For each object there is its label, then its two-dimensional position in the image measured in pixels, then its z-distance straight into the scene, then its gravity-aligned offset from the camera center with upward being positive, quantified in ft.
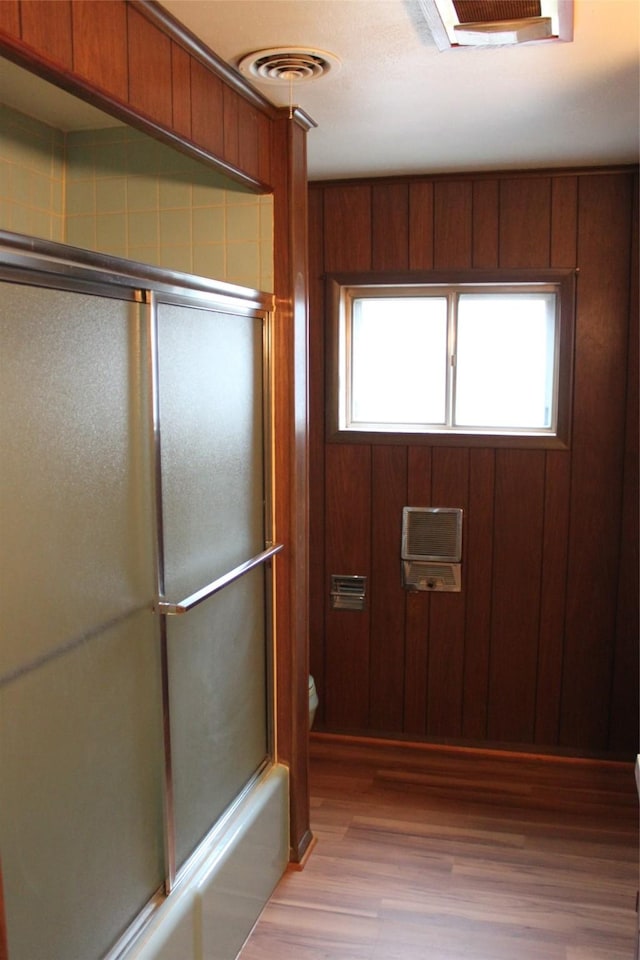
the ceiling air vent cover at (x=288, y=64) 6.94 +2.73
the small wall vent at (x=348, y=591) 12.21 -2.55
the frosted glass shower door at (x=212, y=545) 6.88 -1.19
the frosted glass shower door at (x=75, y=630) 4.97 -1.39
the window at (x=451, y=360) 11.60 +0.59
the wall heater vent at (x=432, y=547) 11.83 -1.90
